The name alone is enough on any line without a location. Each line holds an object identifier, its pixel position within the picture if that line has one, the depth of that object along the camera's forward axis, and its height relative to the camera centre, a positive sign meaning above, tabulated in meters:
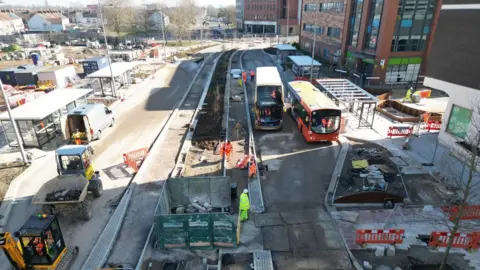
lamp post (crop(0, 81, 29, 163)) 18.12 -6.66
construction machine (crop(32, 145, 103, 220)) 13.02 -7.21
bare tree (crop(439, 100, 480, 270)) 15.02 -7.38
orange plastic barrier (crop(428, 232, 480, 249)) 11.23 -7.89
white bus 22.28 -6.02
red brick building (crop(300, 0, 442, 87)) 33.33 -2.36
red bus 19.66 -6.29
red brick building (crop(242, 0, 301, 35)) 94.25 +0.49
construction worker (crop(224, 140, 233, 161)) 18.74 -7.79
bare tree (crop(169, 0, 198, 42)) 84.06 -0.15
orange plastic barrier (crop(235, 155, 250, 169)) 17.80 -8.11
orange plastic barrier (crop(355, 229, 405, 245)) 11.30 -7.86
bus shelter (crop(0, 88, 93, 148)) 20.20 -6.56
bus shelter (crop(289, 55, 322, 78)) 37.50 -5.91
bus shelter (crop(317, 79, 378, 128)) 23.58 -5.99
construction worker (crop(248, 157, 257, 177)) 16.66 -7.97
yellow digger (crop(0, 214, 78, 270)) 9.96 -7.21
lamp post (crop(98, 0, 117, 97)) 31.33 -6.42
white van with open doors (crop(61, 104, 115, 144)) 20.98 -7.01
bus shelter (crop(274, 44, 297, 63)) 49.34 -5.24
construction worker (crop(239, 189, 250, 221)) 12.52 -7.23
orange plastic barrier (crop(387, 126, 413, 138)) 21.39 -7.84
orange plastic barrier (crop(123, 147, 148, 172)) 17.97 -8.15
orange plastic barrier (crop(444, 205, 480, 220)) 12.82 -7.91
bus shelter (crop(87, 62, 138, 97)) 31.91 -5.72
